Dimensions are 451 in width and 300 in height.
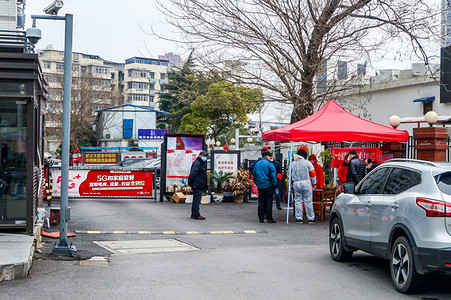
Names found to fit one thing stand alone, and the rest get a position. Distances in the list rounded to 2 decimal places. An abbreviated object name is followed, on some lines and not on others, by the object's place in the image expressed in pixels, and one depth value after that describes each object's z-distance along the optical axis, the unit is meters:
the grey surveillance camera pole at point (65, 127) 9.10
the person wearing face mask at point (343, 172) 17.34
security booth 9.48
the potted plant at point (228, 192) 21.42
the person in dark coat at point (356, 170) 15.42
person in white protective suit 14.58
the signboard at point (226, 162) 21.66
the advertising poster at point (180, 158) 21.25
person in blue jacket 14.83
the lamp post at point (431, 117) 14.73
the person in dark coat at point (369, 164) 16.34
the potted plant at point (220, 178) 21.54
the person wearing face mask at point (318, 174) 16.22
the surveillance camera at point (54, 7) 9.08
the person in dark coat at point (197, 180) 15.52
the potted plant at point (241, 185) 21.28
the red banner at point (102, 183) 20.22
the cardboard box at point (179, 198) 20.59
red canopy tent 14.73
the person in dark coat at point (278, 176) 18.42
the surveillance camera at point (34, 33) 9.62
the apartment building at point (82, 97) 51.53
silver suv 6.45
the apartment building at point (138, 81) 103.56
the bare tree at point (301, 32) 19.25
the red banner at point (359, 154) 17.75
